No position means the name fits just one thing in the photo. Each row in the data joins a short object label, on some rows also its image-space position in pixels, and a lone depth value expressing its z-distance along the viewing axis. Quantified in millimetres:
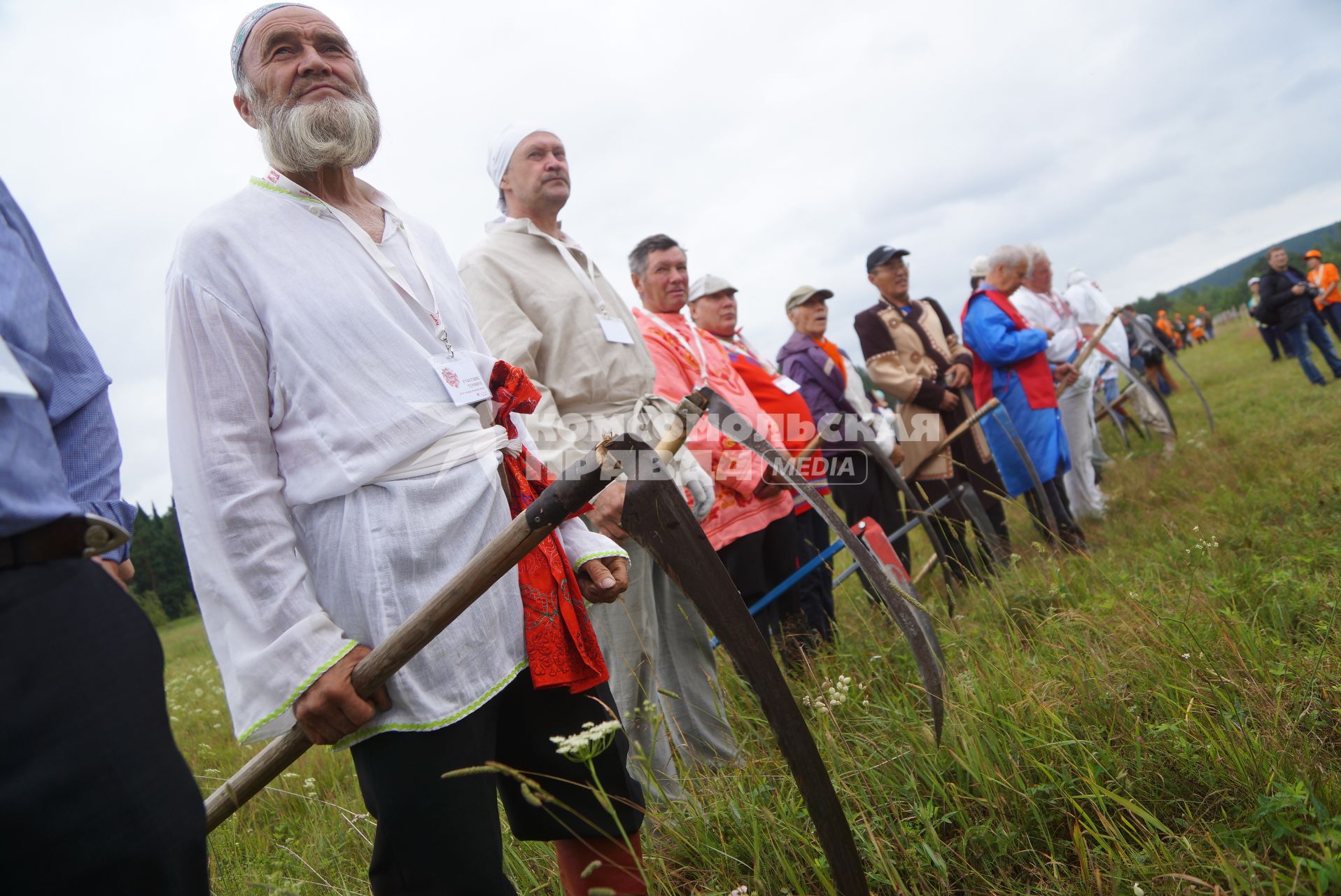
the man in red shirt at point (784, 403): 3961
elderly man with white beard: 1435
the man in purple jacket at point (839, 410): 4695
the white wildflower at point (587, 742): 1364
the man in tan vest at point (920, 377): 5070
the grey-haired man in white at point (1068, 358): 6090
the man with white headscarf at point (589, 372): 2596
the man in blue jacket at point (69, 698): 952
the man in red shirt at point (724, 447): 3434
